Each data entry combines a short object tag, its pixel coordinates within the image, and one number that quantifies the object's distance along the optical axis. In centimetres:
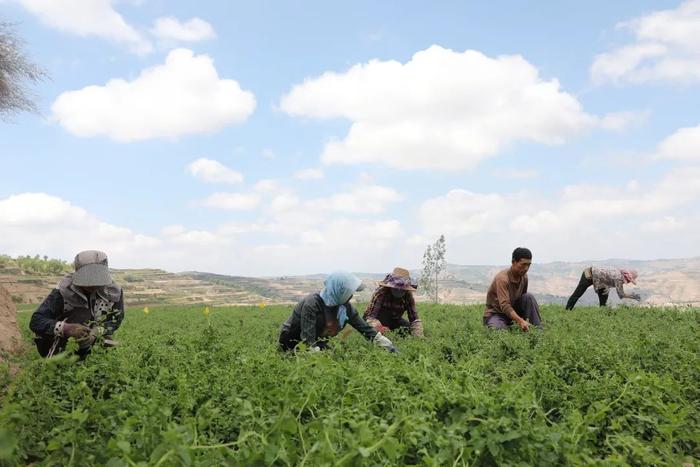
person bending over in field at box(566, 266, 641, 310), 1198
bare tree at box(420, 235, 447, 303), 3891
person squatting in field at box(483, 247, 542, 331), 741
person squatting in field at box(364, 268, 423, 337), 740
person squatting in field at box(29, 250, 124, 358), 495
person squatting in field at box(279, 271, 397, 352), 582
